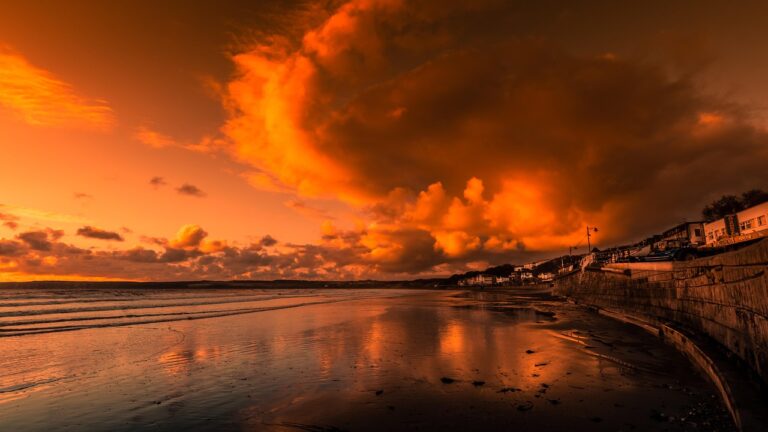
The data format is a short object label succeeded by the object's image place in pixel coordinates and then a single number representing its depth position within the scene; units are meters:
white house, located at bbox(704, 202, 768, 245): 52.66
